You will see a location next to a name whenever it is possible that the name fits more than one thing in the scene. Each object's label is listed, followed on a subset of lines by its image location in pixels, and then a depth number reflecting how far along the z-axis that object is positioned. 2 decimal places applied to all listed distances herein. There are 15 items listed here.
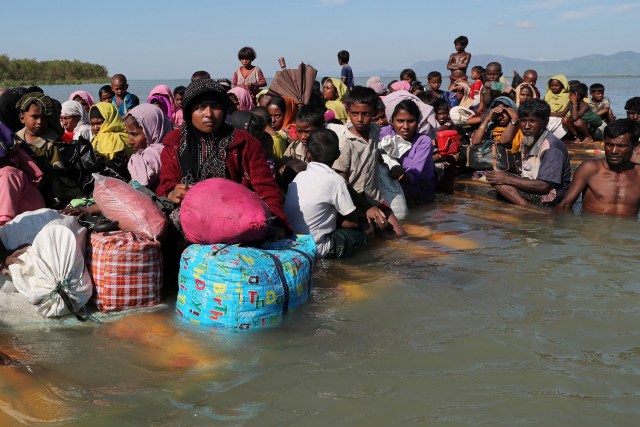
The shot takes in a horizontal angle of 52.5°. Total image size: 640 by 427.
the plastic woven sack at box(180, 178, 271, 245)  3.94
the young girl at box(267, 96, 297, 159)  6.29
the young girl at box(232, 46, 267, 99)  10.10
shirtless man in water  6.50
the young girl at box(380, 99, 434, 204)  7.05
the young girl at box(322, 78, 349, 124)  10.31
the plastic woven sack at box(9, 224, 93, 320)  3.90
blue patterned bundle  3.85
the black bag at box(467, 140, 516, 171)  7.94
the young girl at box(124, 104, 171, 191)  5.21
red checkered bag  4.07
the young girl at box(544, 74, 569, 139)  13.20
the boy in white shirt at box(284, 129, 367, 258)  5.01
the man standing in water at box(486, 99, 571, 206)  7.12
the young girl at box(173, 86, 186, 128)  7.80
